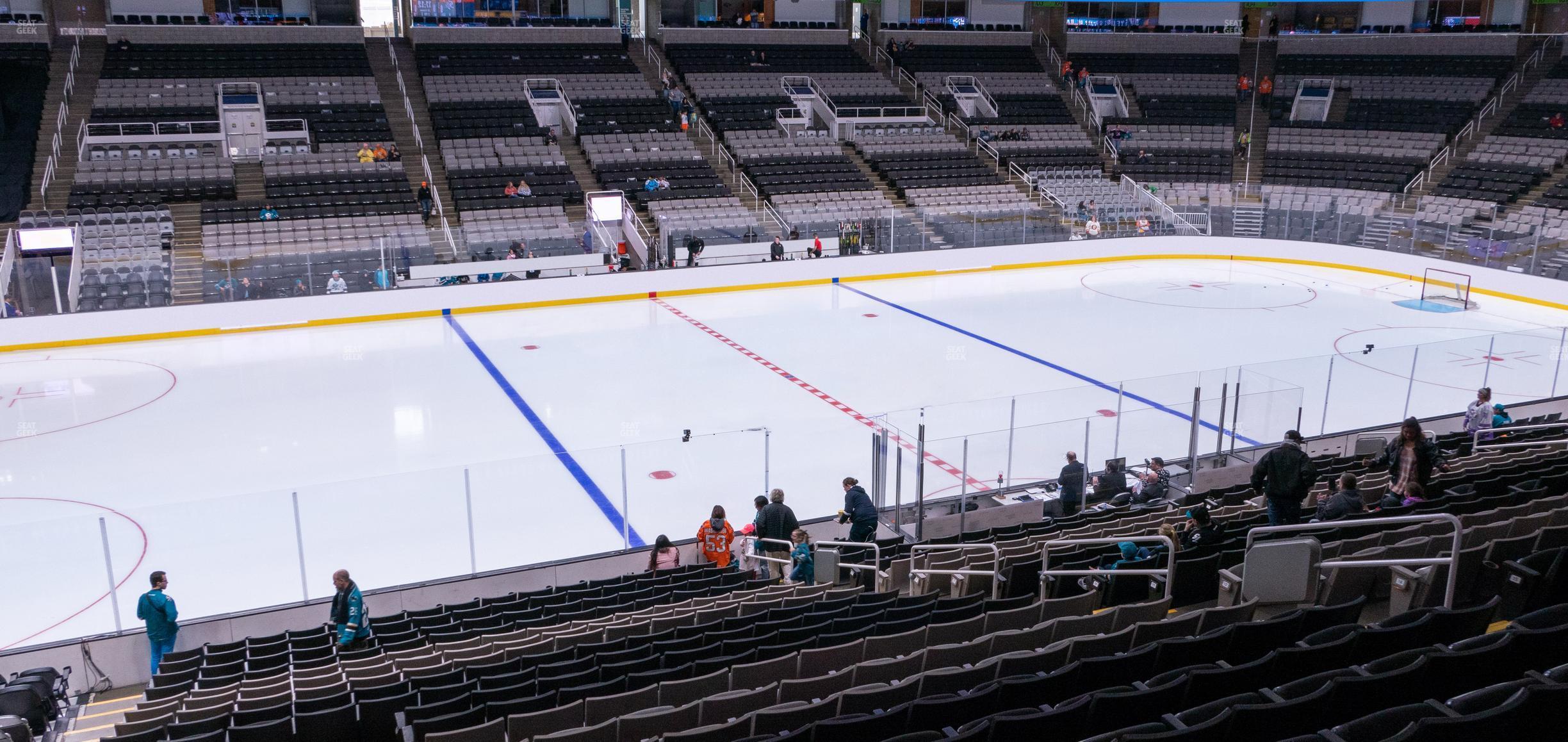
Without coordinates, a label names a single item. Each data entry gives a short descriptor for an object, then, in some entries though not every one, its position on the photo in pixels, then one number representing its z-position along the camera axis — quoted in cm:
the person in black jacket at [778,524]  1040
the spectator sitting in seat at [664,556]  1023
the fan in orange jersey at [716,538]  1051
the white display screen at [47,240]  2097
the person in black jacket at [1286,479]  828
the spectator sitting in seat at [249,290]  2106
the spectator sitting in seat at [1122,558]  744
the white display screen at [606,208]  2644
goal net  2338
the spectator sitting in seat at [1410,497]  805
